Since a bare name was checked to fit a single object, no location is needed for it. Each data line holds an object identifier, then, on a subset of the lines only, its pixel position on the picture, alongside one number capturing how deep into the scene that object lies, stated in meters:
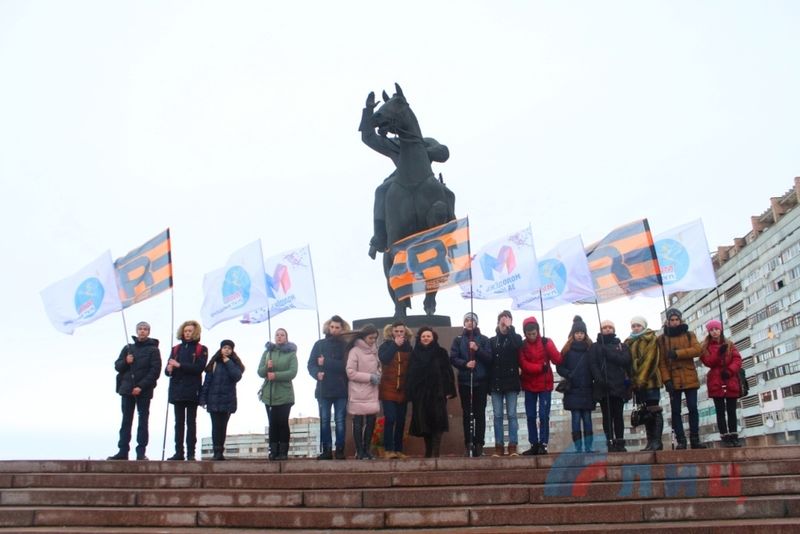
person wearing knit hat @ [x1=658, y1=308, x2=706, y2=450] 10.62
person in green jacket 10.87
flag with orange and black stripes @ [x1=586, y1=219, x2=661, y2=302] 12.20
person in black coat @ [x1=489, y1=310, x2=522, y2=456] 10.79
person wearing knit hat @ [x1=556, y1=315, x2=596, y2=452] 10.76
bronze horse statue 14.57
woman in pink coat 10.51
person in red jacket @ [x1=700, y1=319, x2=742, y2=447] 10.61
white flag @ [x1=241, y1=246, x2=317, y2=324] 13.20
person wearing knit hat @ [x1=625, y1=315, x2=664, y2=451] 10.58
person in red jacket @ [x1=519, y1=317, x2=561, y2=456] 10.84
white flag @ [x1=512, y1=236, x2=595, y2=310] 12.61
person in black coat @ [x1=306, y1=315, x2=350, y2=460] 10.74
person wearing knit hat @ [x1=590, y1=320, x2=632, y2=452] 10.68
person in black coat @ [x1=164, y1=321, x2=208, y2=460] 11.04
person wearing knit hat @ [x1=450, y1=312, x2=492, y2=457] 10.82
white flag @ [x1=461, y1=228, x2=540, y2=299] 12.84
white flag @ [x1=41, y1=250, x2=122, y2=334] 12.73
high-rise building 54.31
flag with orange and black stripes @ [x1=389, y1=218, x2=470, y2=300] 12.61
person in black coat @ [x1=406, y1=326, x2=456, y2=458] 10.38
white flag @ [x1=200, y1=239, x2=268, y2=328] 12.70
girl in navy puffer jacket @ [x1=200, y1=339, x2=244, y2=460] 10.89
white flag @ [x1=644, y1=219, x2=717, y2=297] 12.39
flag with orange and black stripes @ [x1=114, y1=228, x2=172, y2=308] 12.96
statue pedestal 12.20
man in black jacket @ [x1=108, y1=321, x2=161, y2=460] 11.20
